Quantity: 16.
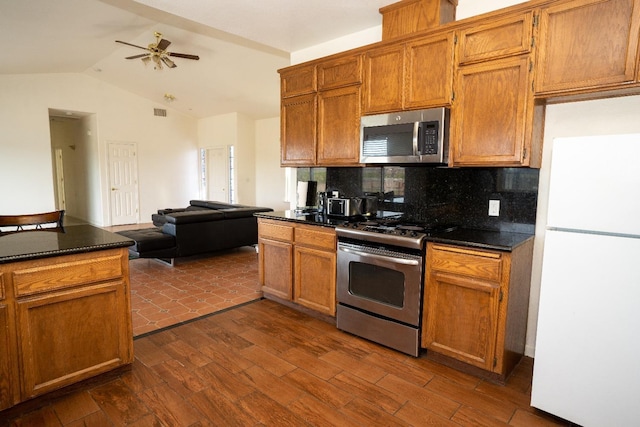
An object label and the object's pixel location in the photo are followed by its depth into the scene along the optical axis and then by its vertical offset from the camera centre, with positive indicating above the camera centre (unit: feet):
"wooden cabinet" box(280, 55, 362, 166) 10.51 +2.02
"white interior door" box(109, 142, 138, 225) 29.12 -0.77
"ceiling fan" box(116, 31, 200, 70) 17.10 +6.14
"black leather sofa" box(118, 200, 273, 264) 15.92 -2.93
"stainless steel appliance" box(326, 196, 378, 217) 10.87 -0.95
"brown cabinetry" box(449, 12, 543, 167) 7.38 +1.76
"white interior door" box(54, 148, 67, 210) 33.96 -0.39
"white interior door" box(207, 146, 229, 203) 32.21 +0.03
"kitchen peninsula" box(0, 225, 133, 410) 6.22 -2.67
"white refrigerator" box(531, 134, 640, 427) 5.42 -1.77
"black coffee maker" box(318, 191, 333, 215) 11.87 -0.87
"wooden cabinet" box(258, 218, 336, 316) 10.18 -2.75
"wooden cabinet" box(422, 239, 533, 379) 7.23 -2.79
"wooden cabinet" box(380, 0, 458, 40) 8.75 +4.20
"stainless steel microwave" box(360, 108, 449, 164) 8.59 +1.05
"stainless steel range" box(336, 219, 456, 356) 8.32 -2.65
